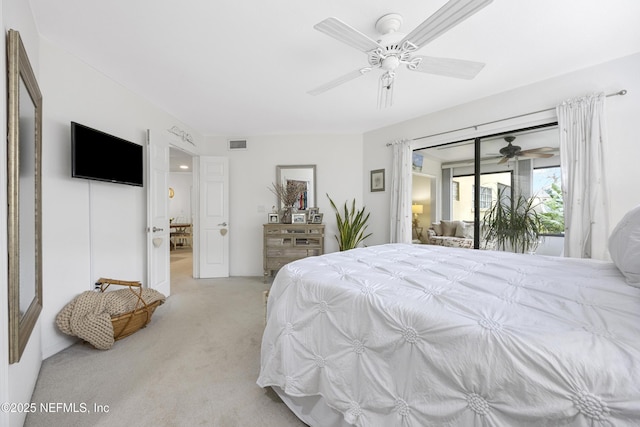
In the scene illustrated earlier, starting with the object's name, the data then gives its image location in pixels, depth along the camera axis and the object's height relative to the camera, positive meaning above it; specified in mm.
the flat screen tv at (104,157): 2092 +484
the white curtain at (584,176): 2172 +302
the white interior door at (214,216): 4227 -113
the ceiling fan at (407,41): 1240 +973
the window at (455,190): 3564 +279
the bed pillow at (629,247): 1134 -178
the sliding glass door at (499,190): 2721 +245
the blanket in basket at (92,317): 1981 -860
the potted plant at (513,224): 2820 -160
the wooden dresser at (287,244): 3994 -543
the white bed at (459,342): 671 -441
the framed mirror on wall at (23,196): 1104 +68
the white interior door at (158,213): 2938 -46
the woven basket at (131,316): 2138 -939
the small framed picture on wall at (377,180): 4059 +486
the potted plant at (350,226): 4012 -263
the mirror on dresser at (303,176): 4332 +572
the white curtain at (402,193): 3648 +241
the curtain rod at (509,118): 2125 +997
